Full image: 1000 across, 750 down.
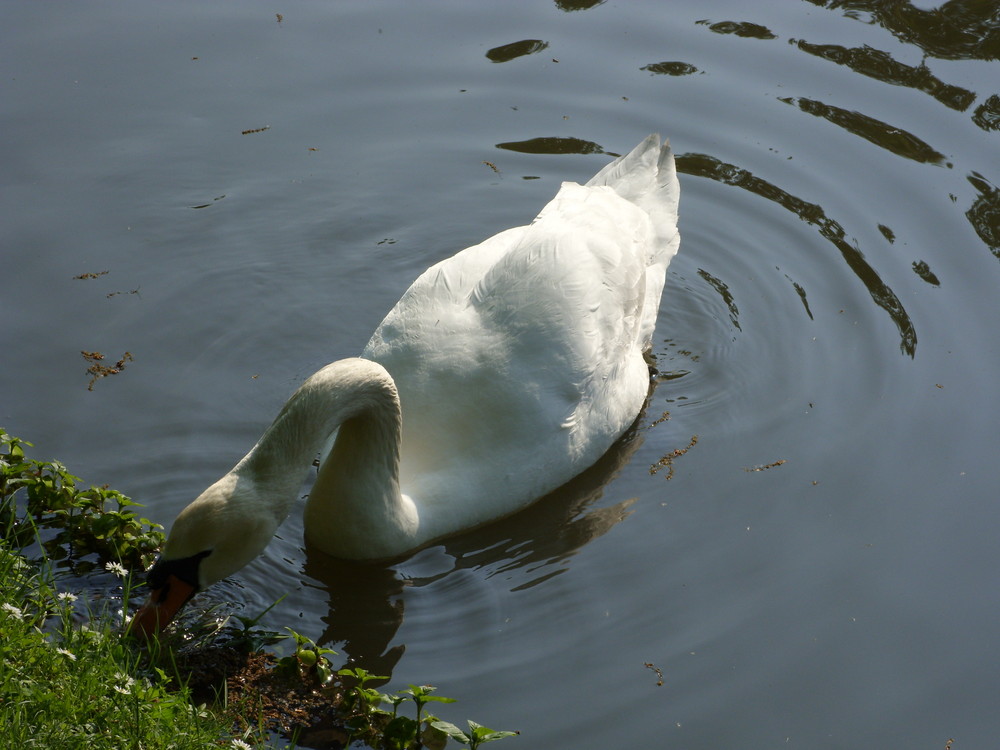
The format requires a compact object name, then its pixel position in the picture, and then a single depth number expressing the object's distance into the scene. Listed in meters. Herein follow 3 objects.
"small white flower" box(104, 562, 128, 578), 5.14
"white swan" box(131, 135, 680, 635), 5.03
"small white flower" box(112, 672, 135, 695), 4.29
